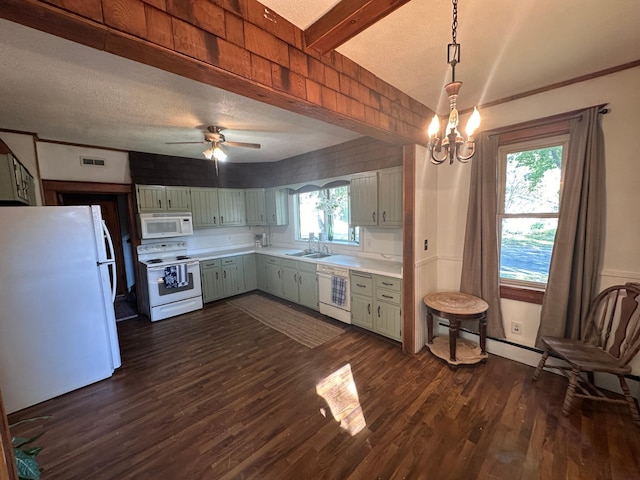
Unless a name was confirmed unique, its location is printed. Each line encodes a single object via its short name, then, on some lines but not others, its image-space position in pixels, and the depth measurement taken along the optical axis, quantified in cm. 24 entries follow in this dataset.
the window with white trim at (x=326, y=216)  436
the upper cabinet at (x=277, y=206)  509
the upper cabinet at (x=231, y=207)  502
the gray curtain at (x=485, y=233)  270
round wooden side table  259
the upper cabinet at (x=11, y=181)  234
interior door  516
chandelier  139
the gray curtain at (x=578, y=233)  219
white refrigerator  227
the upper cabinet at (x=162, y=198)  407
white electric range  395
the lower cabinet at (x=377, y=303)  307
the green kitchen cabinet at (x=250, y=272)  507
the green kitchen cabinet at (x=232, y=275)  479
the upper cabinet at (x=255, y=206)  529
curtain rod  215
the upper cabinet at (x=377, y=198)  315
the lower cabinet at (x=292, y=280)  411
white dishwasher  359
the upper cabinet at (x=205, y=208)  465
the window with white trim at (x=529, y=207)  248
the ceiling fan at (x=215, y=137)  292
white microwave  409
